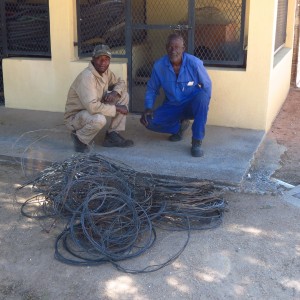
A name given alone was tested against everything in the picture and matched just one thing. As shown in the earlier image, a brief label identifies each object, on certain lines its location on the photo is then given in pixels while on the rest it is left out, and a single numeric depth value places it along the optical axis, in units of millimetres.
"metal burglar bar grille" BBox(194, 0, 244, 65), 6316
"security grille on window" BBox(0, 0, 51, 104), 6957
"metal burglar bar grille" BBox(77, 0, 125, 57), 6688
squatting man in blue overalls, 5254
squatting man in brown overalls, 5117
